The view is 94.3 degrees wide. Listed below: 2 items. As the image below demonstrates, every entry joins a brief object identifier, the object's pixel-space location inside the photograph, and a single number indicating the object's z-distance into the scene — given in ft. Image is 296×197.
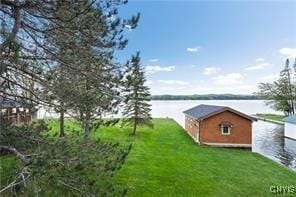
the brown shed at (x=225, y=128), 30.21
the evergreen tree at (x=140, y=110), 33.04
